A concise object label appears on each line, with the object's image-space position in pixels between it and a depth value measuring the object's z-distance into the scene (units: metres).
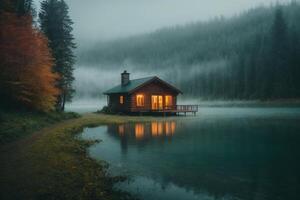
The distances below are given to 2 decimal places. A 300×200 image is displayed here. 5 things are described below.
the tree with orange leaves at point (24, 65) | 21.22
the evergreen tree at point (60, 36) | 37.53
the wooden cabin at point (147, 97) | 41.69
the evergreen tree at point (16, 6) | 23.41
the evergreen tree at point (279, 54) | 91.62
